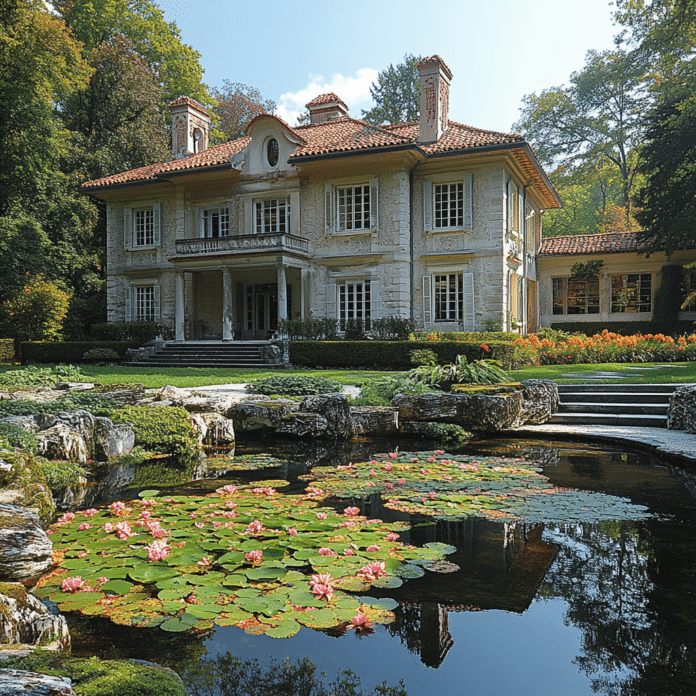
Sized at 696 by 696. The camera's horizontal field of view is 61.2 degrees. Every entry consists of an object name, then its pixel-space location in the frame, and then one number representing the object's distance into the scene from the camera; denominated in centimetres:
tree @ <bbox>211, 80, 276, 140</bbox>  3856
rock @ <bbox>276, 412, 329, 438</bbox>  856
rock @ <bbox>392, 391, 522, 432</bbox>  870
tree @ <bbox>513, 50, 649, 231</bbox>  3525
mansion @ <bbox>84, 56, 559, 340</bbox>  2028
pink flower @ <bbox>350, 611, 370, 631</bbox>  292
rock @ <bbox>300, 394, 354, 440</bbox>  859
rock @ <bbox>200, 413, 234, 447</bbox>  817
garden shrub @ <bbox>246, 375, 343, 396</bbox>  1042
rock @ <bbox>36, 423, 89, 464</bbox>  616
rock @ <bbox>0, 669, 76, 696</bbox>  170
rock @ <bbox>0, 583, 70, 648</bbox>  252
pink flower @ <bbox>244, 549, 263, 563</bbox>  367
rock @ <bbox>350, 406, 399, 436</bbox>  891
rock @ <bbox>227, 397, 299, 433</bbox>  892
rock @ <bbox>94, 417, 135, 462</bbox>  696
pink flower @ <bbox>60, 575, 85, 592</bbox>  330
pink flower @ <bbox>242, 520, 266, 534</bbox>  420
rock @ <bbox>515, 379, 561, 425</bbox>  912
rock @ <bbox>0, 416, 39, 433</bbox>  617
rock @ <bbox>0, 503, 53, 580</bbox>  322
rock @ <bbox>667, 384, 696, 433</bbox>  798
